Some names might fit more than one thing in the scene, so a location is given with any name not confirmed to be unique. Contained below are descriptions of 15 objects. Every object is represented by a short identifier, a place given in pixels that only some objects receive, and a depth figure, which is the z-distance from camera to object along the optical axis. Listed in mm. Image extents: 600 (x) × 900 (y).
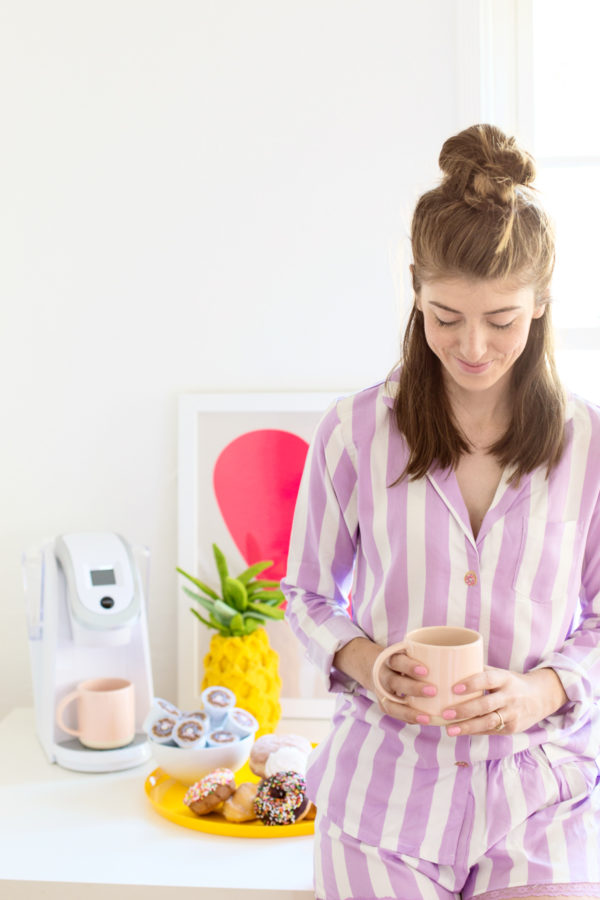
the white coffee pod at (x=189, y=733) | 1395
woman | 969
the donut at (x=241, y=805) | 1305
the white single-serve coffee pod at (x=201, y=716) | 1423
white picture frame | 1699
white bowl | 1385
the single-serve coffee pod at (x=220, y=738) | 1405
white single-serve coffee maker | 1482
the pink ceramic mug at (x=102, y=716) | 1488
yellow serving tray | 1287
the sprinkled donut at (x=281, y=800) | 1294
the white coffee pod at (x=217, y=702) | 1447
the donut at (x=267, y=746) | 1409
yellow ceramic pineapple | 1559
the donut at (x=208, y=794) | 1320
